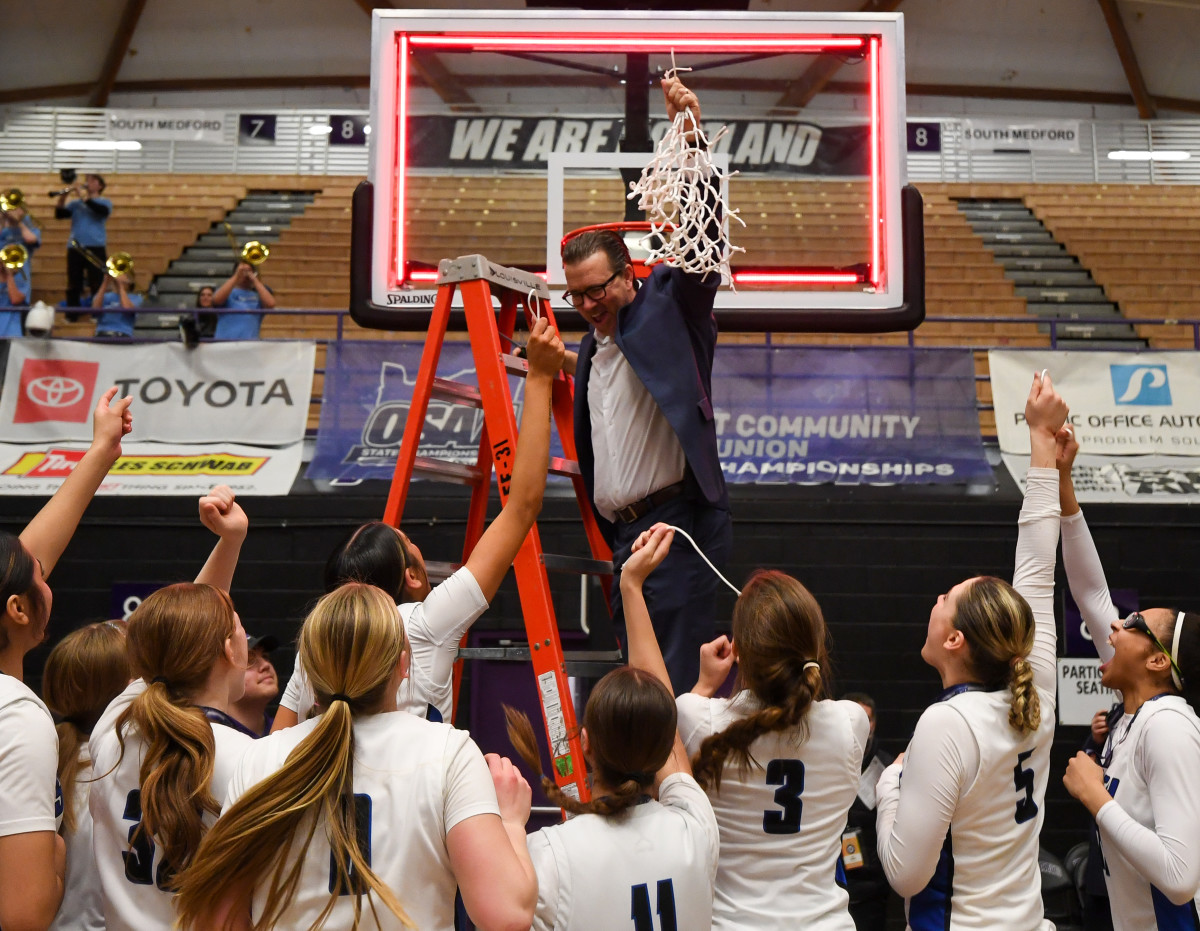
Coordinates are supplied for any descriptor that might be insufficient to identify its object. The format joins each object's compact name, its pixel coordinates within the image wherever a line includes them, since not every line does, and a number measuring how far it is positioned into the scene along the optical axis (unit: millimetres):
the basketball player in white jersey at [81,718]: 2496
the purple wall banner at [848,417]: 8266
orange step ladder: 2990
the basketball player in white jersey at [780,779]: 2393
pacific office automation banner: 8219
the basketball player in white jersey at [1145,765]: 2736
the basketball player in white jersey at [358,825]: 1878
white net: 3436
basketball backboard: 4633
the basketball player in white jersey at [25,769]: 2094
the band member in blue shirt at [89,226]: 12102
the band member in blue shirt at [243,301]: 10219
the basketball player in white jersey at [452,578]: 2471
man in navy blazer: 3338
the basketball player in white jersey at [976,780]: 2520
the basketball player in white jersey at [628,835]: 2074
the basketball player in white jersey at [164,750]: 2127
